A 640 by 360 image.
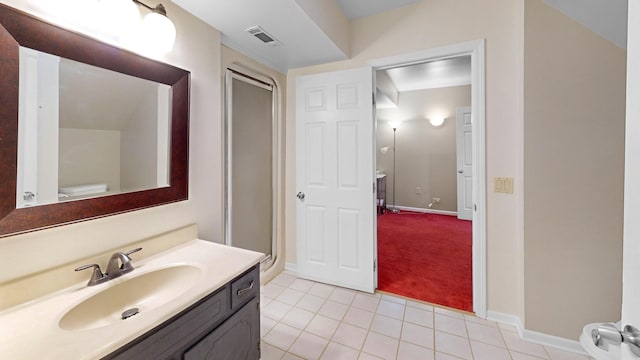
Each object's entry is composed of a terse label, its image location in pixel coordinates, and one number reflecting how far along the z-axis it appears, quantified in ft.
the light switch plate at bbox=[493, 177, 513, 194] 6.15
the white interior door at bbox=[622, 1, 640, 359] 1.62
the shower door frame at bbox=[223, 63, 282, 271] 6.74
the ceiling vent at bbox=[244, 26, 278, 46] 5.95
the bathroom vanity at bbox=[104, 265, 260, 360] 2.70
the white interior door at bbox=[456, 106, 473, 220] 15.84
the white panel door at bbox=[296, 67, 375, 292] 7.61
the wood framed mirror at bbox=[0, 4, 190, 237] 2.88
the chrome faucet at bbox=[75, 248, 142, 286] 3.51
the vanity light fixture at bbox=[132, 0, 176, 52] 4.11
